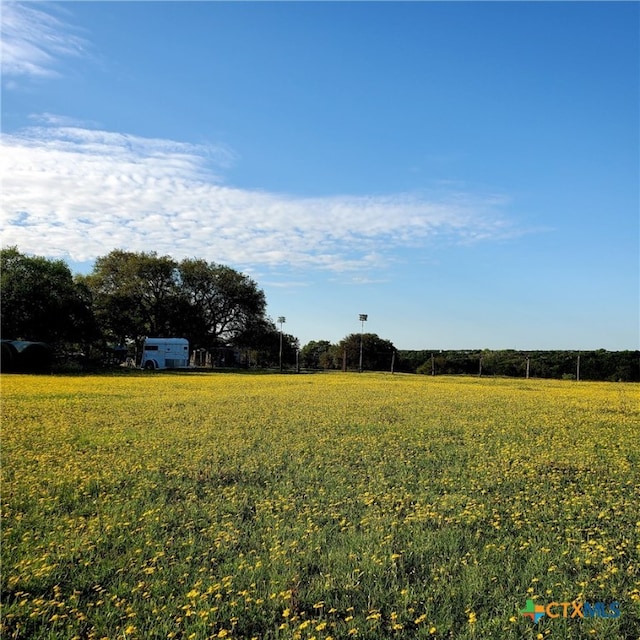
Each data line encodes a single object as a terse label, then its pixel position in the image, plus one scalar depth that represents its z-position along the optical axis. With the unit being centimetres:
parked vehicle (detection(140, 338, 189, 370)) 4447
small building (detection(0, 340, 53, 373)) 2907
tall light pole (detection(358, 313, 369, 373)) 4719
